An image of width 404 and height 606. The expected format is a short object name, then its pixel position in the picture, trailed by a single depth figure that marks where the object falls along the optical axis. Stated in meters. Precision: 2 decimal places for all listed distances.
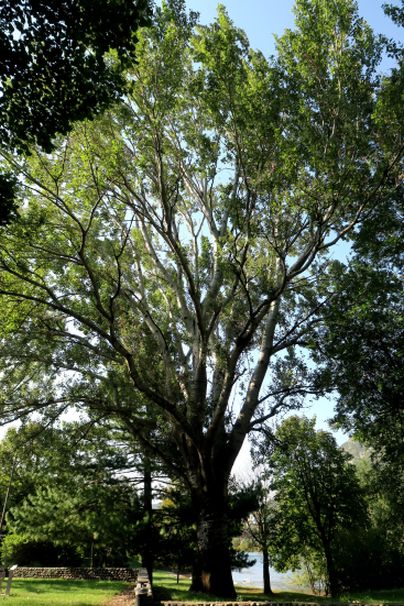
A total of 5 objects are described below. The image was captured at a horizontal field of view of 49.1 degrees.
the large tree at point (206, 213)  9.59
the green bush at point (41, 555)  22.24
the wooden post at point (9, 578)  12.46
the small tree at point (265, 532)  25.85
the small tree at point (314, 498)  23.14
